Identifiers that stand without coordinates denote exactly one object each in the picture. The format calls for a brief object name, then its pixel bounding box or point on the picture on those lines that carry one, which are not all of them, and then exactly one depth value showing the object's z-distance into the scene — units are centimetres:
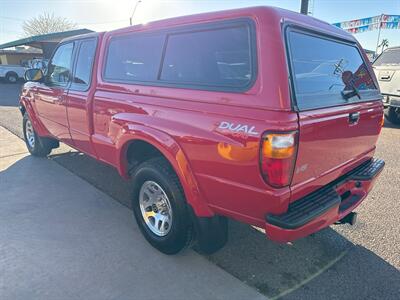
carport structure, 2352
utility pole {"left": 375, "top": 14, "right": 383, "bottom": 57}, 1969
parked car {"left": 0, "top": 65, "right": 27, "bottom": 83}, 2414
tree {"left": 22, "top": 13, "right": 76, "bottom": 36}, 5272
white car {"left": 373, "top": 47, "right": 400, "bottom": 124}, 782
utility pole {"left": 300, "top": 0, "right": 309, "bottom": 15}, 995
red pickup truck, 197
